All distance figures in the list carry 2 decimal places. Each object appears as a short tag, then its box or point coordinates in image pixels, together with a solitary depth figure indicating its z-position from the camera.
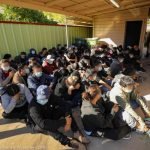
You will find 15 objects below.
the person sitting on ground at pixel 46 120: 2.22
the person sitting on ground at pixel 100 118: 2.38
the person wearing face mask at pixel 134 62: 5.24
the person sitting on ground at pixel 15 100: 2.57
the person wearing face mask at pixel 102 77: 3.72
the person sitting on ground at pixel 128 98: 2.43
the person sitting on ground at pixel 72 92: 3.17
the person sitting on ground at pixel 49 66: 4.51
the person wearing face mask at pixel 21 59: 5.14
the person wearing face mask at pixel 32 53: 5.86
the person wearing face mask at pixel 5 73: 3.41
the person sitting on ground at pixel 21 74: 3.22
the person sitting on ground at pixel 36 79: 3.24
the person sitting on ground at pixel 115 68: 4.18
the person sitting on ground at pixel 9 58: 4.52
